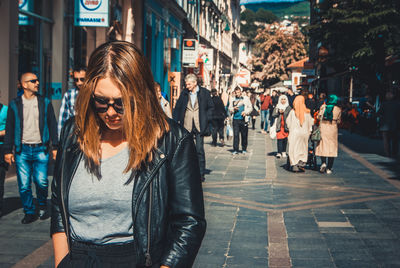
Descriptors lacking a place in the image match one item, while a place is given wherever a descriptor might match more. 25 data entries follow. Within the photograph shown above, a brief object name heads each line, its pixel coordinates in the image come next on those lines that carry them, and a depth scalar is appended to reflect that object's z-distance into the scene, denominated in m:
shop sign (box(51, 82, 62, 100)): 13.41
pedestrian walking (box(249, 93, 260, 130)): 29.26
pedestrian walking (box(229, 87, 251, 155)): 16.00
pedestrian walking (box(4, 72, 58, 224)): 6.82
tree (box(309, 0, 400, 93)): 26.44
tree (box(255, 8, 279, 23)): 129.50
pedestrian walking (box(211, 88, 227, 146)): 18.58
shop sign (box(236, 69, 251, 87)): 34.60
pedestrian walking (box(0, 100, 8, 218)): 7.00
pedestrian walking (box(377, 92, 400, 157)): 16.58
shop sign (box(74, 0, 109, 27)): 13.23
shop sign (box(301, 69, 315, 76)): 41.17
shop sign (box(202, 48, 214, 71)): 34.31
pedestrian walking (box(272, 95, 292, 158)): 14.74
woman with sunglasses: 2.08
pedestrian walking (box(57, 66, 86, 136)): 6.88
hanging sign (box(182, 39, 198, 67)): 28.44
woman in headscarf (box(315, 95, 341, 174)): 12.08
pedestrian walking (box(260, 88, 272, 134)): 25.39
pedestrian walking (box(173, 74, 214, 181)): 10.43
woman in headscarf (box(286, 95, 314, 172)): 12.23
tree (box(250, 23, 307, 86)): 80.50
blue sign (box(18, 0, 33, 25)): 11.79
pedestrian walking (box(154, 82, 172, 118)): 11.05
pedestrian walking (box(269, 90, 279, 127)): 24.35
